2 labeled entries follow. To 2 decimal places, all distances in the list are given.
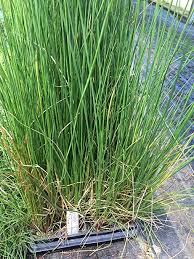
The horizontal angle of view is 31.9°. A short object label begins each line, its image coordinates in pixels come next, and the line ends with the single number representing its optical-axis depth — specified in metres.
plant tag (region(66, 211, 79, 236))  1.07
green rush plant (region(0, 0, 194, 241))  0.87
